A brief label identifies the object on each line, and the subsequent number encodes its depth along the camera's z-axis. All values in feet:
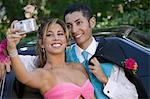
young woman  7.29
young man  8.01
